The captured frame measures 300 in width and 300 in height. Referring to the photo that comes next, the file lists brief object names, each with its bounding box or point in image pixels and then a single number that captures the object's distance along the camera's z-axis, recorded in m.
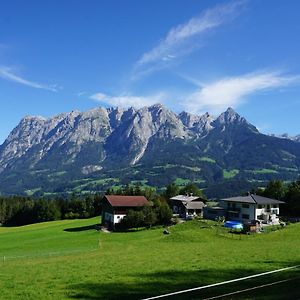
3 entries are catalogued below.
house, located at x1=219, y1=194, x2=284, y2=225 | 99.31
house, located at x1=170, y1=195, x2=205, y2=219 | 114.19
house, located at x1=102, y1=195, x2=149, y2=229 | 101.50
